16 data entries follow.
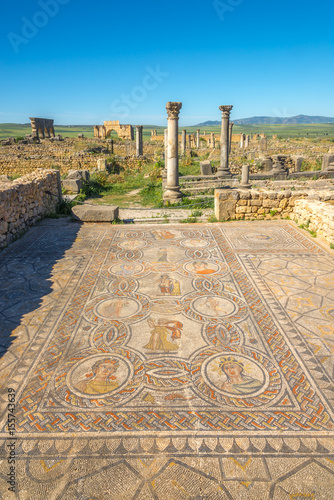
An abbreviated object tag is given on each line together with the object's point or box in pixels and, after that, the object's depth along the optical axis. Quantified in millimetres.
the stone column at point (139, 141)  24581
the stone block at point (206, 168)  15318
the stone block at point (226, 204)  8016
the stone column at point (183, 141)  27427
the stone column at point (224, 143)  14531
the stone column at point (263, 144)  28922
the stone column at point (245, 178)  13031
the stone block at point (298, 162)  17734
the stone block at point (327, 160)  16469
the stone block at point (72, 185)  13172
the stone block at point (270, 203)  8133
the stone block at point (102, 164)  17297
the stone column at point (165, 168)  15134
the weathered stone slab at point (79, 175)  13922
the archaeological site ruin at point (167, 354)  2053
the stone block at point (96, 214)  7977
